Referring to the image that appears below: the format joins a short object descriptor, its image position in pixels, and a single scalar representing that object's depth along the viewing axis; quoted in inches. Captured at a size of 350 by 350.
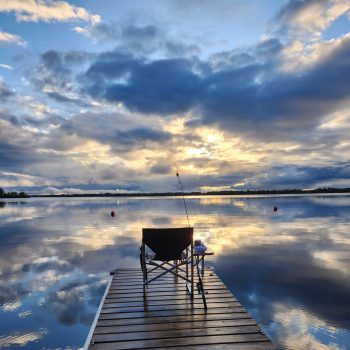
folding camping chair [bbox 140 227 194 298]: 237.3
